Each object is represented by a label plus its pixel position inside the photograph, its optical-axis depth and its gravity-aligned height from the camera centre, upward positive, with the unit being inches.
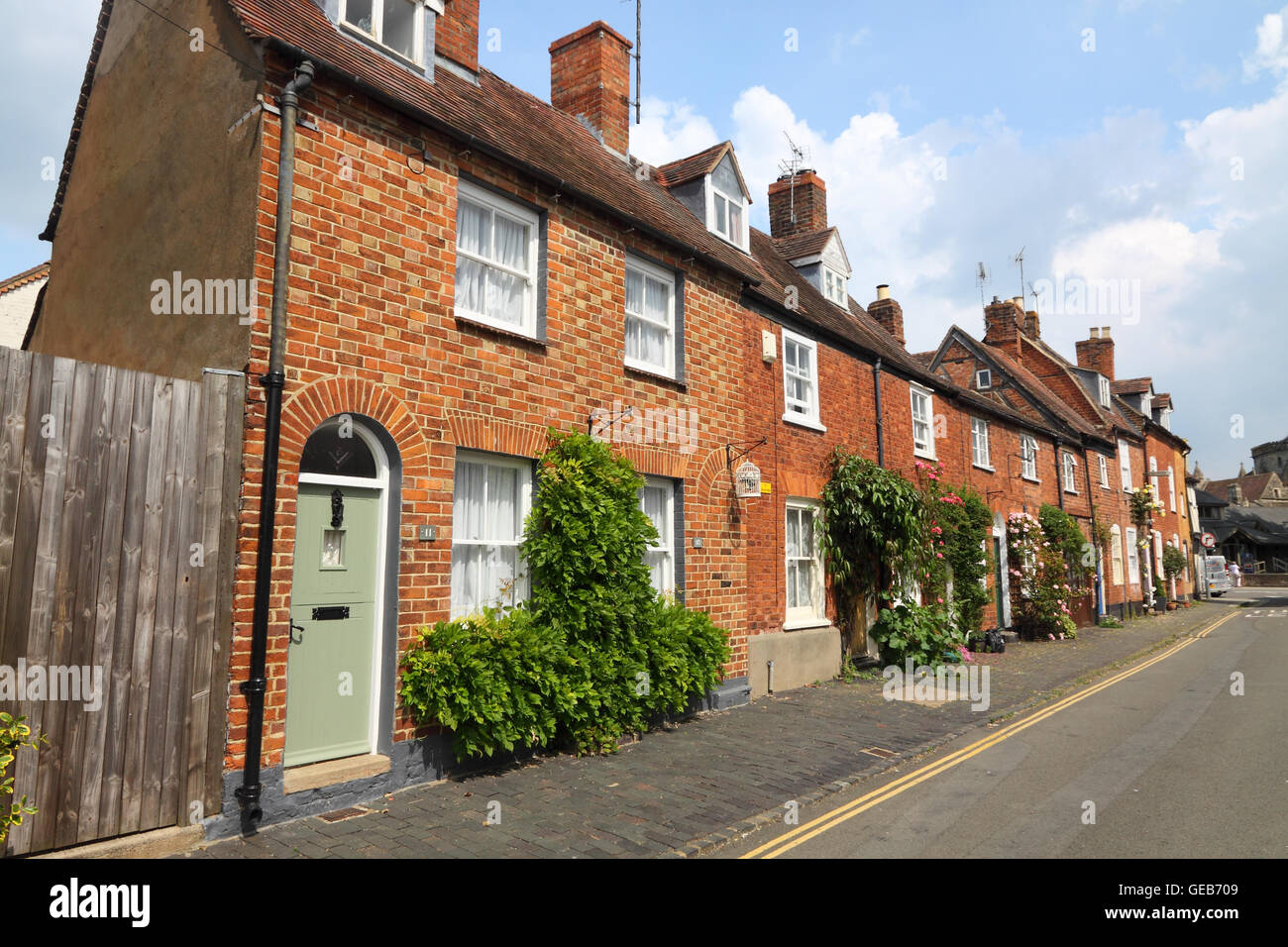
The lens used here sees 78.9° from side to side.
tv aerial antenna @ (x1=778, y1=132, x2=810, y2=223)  732.7 +366.8
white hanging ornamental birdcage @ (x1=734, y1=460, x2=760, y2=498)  429.7 +47.2
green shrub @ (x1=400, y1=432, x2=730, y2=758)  263.6 -29.7
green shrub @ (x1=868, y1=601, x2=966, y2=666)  542.6 -47.1
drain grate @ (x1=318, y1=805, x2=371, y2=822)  232.9 -73.7
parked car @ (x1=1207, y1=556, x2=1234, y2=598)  1689.2 -23.6
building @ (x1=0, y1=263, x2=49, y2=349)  884.6 +303.0
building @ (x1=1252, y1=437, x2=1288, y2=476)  3814.0 +533.0
